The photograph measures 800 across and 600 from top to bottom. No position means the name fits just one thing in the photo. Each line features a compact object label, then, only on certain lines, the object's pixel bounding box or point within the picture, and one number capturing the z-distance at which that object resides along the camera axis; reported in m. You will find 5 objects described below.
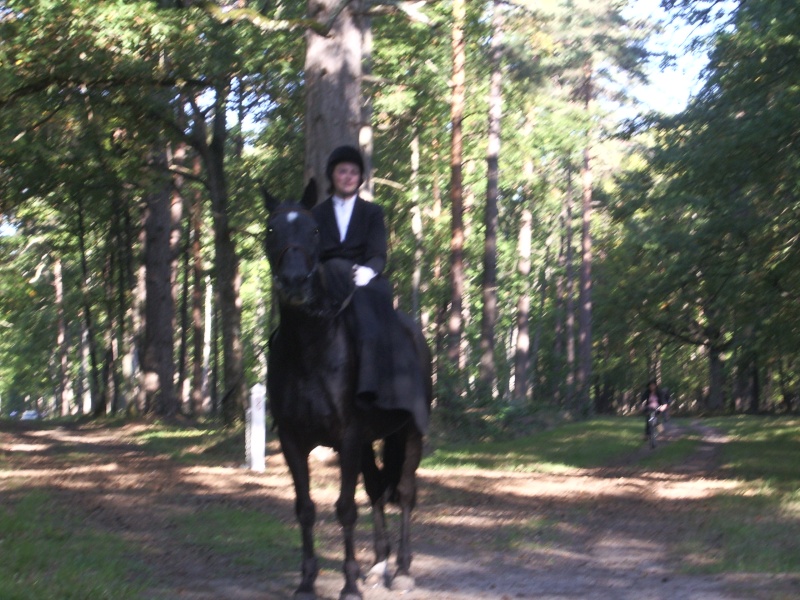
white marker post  18.86
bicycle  31.84
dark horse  8.21
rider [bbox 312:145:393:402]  8.92
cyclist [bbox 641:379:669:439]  31.88
